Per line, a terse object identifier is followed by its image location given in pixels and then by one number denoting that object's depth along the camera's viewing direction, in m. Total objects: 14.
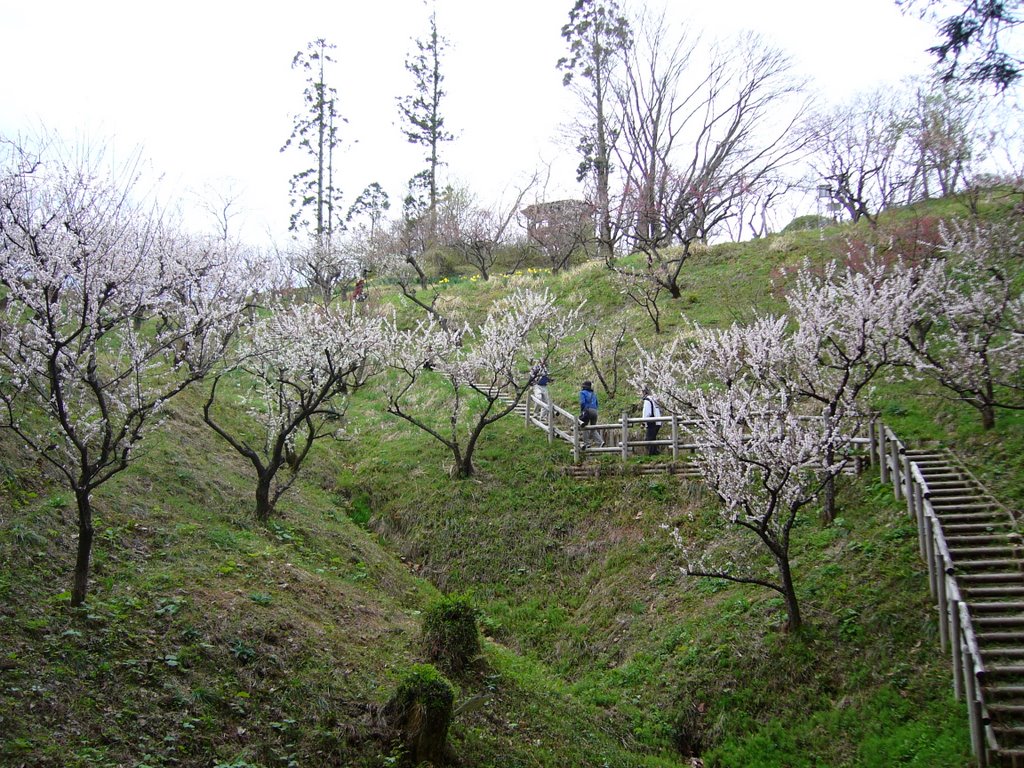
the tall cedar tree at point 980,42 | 8.42
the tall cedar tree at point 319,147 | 36.09
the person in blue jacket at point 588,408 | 17.41
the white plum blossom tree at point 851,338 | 11.28
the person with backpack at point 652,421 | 16.50
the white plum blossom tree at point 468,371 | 17.33
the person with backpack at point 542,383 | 17.34
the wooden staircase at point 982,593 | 7.05
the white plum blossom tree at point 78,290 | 7.45
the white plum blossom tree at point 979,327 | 12.62
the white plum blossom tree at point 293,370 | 13.22
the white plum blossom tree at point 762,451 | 9.55
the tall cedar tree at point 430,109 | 37.94
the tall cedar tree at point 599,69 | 33.41
